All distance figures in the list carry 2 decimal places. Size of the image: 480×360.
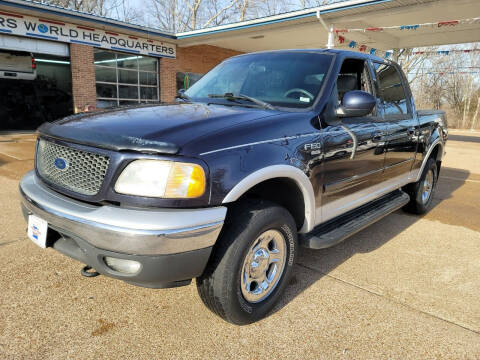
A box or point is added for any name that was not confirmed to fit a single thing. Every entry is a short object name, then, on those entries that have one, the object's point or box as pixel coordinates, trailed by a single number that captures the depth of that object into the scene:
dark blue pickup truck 1.90
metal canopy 10.13
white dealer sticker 2.18
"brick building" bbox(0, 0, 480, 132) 11.06
